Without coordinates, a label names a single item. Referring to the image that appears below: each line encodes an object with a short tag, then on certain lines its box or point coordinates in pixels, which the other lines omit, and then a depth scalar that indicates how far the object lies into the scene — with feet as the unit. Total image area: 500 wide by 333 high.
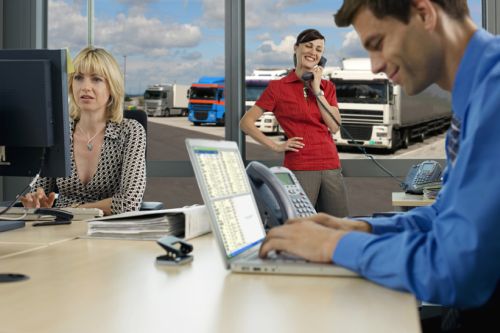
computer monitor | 6.13
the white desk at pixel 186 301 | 3.04
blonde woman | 8.50
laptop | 4.06
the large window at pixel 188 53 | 14.37
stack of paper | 5.74
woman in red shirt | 11.60
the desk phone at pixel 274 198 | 5.30
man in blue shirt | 3.17
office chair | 9.80
